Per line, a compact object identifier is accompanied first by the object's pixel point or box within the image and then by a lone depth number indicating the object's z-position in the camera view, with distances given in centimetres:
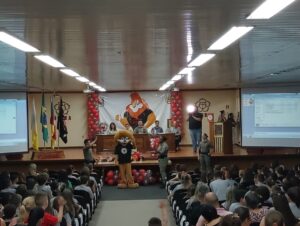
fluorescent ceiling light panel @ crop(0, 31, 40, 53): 584
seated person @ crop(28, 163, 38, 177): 1113
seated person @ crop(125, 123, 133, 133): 2259
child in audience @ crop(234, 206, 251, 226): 530
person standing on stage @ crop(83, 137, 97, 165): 1480
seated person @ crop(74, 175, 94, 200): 1014
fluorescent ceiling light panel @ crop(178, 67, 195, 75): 1080
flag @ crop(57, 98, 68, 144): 1697
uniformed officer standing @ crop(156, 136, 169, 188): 1437
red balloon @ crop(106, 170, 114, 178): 1566
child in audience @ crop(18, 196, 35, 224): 630
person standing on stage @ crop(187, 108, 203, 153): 1886
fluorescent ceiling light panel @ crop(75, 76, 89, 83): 1317
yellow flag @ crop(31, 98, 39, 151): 1633
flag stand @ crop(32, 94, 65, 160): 1635
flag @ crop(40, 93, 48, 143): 1672
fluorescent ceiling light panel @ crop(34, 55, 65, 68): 814
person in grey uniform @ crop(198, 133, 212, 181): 1492
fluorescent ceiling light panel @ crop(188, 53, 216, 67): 829
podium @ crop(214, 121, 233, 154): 1775
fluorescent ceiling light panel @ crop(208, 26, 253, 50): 573
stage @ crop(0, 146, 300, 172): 1608
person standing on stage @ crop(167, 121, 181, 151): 2003
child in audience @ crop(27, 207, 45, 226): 571
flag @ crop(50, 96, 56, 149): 1651
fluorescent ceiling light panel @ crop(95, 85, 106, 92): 1829
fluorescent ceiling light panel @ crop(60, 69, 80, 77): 1068
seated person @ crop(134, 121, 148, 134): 1948
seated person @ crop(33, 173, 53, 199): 868
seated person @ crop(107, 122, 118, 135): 2096
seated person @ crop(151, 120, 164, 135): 2053
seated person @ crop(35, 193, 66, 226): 605
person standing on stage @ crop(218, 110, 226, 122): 1959
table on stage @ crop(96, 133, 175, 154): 1909
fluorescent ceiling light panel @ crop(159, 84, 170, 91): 1799
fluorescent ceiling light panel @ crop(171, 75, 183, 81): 1321
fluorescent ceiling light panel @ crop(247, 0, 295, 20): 412
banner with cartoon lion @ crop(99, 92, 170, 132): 2261
